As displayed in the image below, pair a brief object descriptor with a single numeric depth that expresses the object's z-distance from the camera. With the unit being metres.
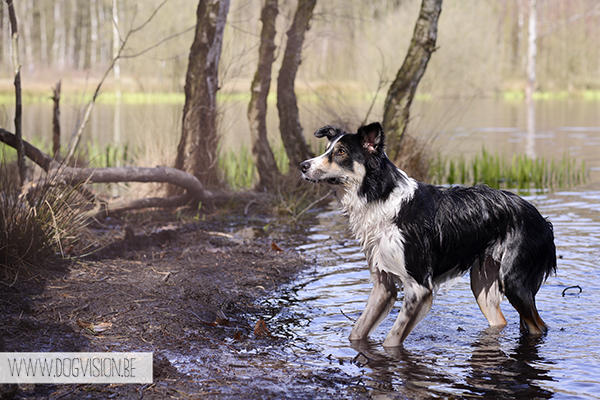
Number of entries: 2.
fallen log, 7.32
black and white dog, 4.62
